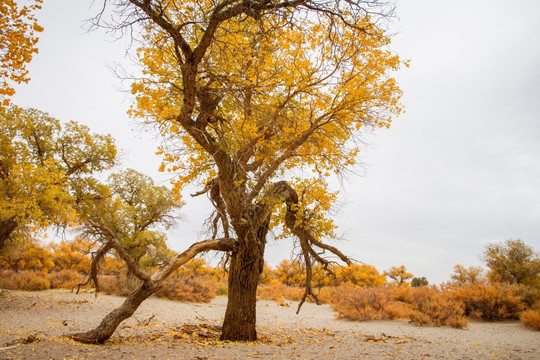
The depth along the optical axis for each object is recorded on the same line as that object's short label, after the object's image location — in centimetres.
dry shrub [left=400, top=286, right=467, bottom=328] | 936
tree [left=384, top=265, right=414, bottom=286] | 2425
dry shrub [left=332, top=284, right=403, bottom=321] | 1083
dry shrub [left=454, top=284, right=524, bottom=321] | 1030
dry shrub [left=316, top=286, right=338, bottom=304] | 1604
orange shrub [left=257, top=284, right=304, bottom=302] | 1786
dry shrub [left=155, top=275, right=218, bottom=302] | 1480
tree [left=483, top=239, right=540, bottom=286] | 1728
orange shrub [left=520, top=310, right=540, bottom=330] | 860
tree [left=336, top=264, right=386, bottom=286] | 2139
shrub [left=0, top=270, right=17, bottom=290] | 1509
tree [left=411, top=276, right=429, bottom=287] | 2641
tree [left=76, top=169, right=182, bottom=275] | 1529
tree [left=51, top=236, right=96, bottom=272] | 2283
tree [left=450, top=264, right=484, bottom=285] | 1861
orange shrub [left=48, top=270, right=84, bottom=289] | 1686
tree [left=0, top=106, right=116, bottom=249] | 916
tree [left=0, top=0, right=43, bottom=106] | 466
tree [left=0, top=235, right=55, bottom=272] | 1986
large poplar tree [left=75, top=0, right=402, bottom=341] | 502
